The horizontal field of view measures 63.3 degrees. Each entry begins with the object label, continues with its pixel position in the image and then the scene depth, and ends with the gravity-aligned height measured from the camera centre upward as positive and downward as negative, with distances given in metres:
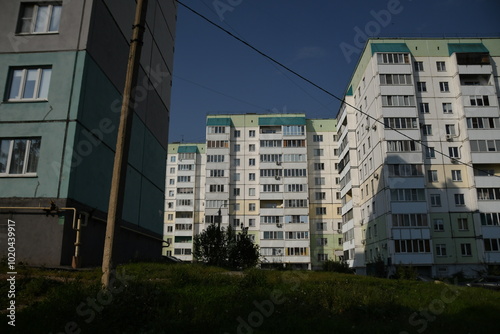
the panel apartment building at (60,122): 15.32 +5.85
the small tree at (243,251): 38.94 +1.54
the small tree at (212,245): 35.44 +1.89
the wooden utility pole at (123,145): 8.08 +2.44
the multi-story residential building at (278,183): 69.06 +14.87
